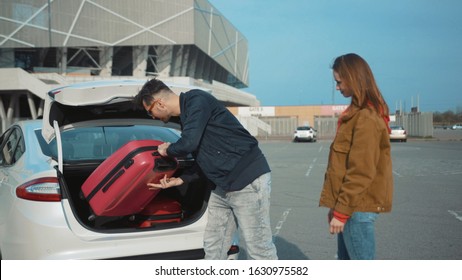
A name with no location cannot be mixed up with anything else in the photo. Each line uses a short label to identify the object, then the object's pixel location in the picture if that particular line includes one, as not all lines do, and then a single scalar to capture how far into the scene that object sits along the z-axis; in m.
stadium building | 44.50
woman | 2.24
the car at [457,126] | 79.75
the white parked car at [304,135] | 33.50
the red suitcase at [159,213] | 3.48
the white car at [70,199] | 2.81
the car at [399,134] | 29.31
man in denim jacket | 2.64
